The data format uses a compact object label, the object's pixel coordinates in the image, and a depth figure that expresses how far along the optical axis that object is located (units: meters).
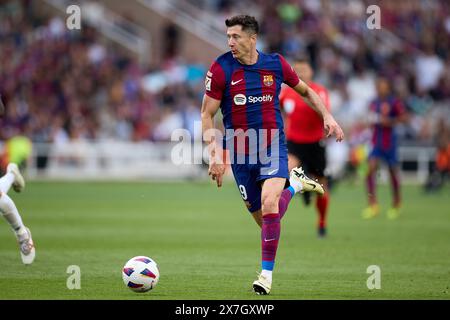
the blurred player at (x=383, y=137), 19.41
